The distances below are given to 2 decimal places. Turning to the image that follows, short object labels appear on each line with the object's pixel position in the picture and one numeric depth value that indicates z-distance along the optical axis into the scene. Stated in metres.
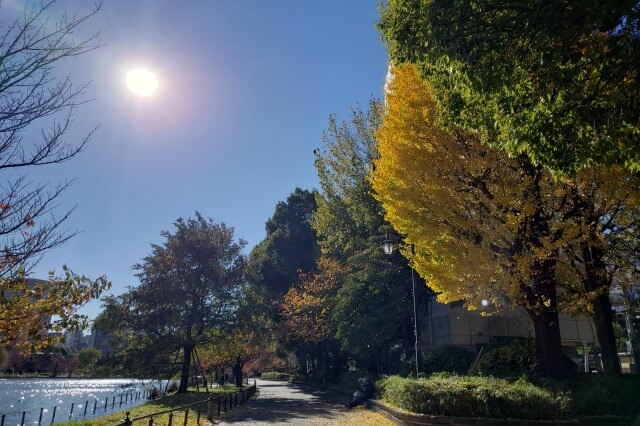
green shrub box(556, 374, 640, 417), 9.85
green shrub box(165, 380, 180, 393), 41.31
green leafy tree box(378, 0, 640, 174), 6.14
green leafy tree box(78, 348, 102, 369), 83.88
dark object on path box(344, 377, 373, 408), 19.73
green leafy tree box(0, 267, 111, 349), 5.43
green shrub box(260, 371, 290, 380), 69.43
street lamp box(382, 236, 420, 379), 15.91
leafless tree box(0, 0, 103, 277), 5.34
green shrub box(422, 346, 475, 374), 18.02
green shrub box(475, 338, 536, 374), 17.03
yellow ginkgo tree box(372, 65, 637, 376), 11.02
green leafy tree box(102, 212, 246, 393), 26.86
